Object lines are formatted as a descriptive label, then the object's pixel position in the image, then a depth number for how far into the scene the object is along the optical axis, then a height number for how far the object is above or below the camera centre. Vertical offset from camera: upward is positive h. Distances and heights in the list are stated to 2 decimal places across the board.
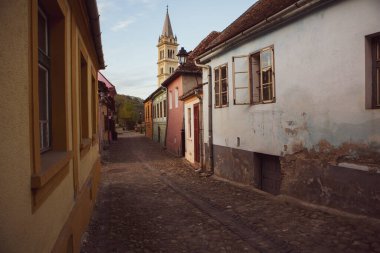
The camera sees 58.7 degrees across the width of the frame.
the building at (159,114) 25.19 +0.46
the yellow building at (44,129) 2.08 -0.06
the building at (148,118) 34.09 +0.19
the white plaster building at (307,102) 5.72 +0.32
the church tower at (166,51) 76.50 +15.76
